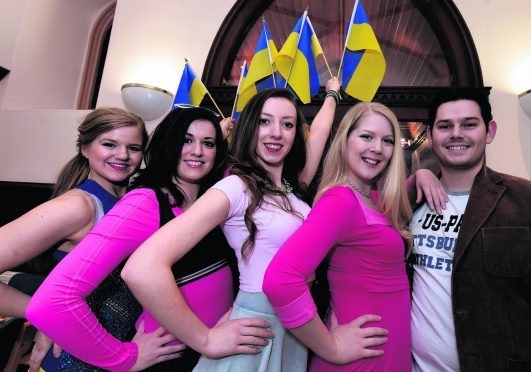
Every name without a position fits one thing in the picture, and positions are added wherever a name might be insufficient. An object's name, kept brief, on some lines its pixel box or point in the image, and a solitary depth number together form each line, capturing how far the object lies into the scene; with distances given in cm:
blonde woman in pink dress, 85
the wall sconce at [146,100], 273
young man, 101
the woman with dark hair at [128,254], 83
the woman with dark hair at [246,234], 82
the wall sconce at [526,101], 231
